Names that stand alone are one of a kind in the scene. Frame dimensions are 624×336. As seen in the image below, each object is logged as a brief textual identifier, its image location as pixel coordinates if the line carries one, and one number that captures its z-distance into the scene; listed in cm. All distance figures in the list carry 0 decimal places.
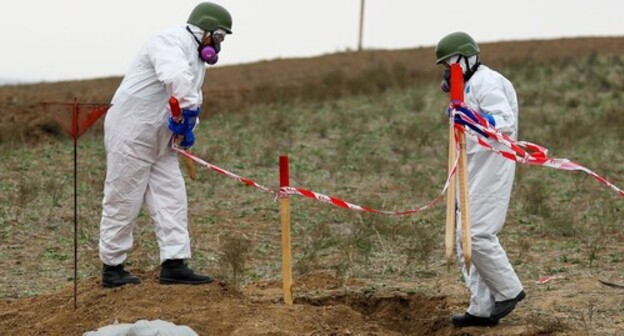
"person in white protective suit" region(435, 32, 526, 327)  1487
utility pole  8071
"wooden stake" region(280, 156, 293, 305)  1544
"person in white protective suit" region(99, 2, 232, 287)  1541
